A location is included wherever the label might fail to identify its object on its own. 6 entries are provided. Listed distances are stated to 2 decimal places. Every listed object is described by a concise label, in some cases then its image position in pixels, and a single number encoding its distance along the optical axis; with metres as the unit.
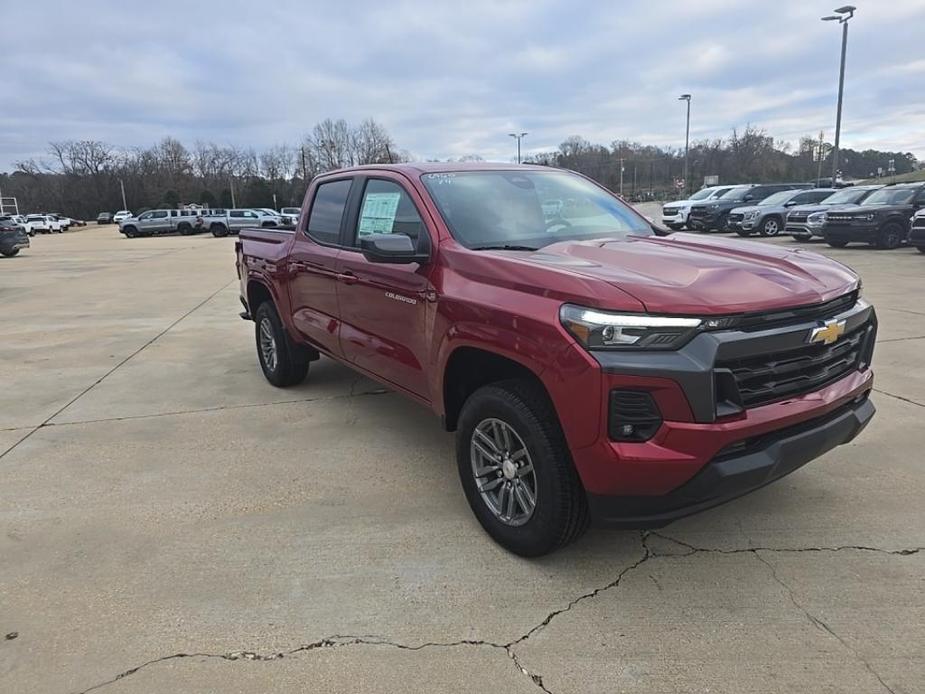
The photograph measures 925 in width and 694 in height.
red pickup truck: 2.52
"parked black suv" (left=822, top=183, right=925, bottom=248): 17.61
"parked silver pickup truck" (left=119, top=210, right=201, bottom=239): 47.88
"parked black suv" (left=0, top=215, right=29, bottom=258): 26.48
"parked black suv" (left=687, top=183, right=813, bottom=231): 25.17
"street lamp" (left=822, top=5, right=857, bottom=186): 27.27
